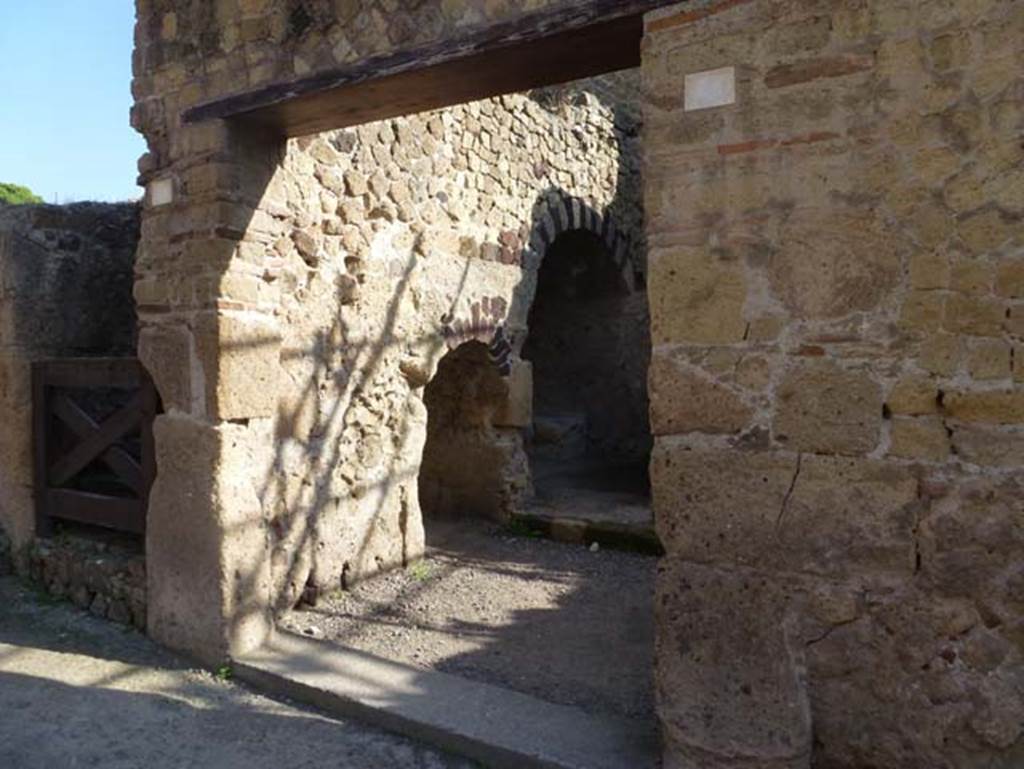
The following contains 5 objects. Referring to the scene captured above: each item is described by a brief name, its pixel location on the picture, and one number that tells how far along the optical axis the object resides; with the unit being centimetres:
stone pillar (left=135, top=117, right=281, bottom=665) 338
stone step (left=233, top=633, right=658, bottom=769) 257
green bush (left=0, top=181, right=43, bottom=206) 1194
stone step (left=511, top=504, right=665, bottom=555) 533
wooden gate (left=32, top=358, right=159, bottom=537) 384
